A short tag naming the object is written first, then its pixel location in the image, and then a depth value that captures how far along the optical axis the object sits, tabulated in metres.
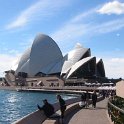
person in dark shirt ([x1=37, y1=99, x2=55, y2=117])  9.22
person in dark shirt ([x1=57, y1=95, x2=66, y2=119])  10.00
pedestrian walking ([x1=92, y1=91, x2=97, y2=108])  15.96
